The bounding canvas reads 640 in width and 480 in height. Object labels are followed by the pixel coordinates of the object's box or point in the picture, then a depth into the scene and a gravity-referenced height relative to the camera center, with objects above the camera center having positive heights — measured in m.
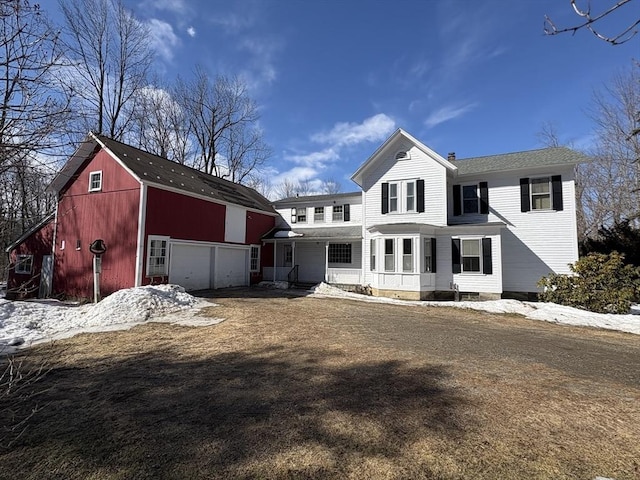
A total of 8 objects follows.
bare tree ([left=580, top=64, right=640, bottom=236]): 20.72 +5.58
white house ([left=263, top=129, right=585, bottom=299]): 14.99 +2.03
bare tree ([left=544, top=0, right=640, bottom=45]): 2.32 +1.83
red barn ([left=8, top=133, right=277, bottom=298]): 14.23 +1.40
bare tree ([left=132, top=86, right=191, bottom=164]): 27.95 +11.61
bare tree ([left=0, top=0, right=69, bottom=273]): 3.43 +1.51
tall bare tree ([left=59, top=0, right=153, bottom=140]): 23.53 +12.77
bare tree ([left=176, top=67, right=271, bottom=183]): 31.34 +12.72
